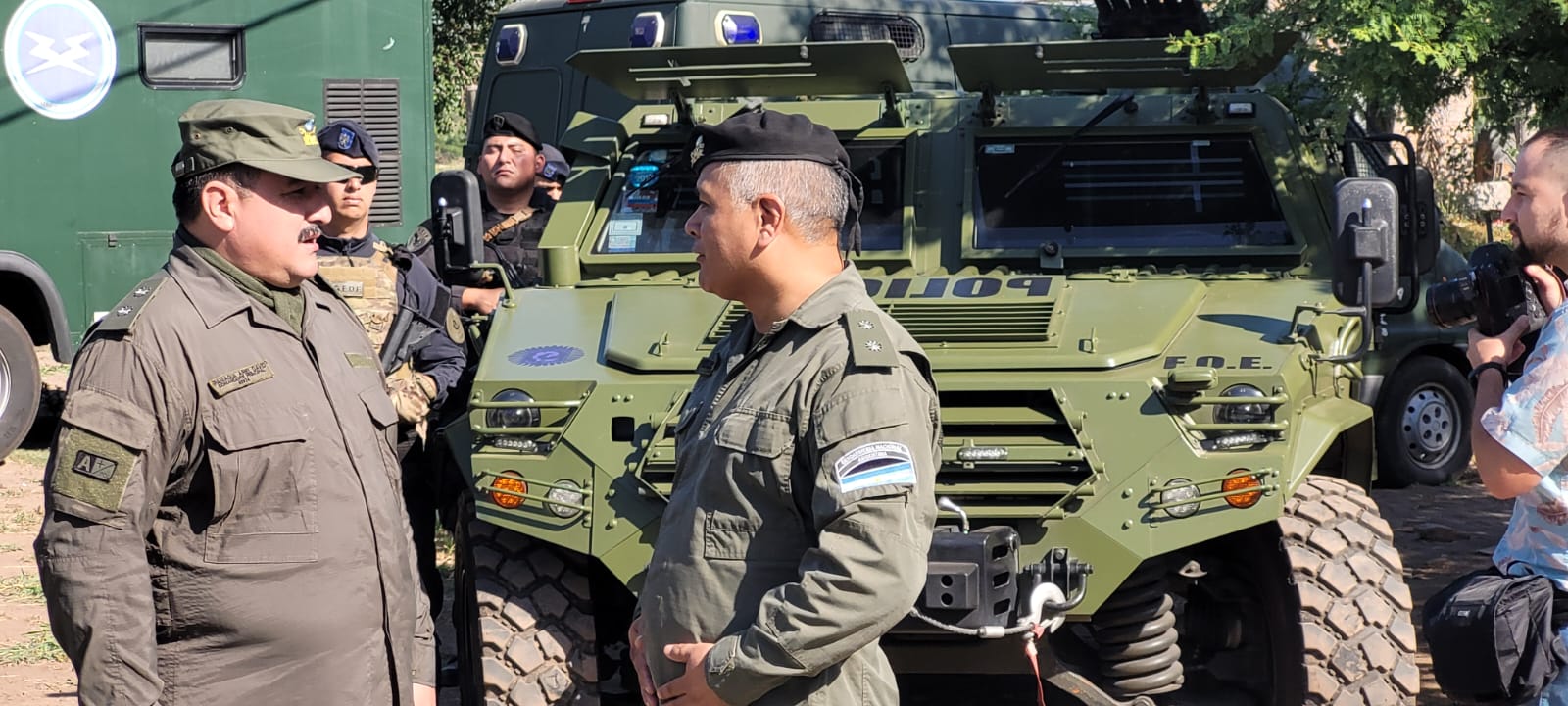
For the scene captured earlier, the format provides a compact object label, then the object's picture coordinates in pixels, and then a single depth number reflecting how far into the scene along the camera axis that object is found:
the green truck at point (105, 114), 10.16
